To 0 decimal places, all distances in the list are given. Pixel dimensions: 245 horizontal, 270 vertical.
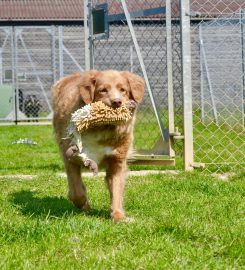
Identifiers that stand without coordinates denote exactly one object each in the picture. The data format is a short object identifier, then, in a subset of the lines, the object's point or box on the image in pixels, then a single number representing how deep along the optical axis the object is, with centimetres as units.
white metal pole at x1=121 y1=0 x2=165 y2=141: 1066
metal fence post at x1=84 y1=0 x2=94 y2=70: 1171
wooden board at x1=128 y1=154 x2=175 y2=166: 1091
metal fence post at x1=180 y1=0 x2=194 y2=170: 1068
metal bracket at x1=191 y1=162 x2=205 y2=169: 1078
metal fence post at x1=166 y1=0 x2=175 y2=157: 1072
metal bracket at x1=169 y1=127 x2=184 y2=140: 1080
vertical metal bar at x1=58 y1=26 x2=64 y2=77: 2540
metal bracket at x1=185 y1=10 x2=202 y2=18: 1062
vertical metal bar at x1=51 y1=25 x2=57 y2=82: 2563
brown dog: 684
